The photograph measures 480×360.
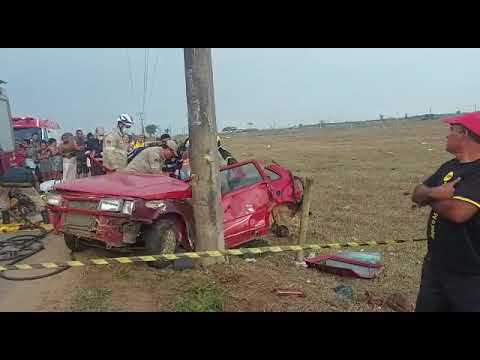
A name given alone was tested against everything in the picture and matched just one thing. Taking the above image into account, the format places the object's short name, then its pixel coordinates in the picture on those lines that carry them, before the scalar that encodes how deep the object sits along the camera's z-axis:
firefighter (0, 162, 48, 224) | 7.95
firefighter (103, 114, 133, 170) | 8.44
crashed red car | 5.01
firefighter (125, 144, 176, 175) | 7.00
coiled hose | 5.19
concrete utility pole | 4.88
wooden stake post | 5.92
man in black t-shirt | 2.58
